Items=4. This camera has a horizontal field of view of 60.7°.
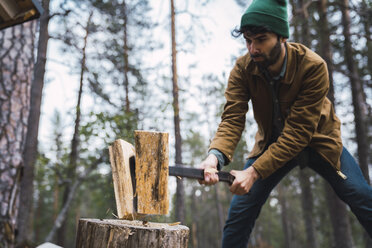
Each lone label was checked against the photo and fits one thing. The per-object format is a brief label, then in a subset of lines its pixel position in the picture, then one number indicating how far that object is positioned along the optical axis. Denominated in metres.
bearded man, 2.46
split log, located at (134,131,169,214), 2.27
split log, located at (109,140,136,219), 2.29
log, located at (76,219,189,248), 1.87
